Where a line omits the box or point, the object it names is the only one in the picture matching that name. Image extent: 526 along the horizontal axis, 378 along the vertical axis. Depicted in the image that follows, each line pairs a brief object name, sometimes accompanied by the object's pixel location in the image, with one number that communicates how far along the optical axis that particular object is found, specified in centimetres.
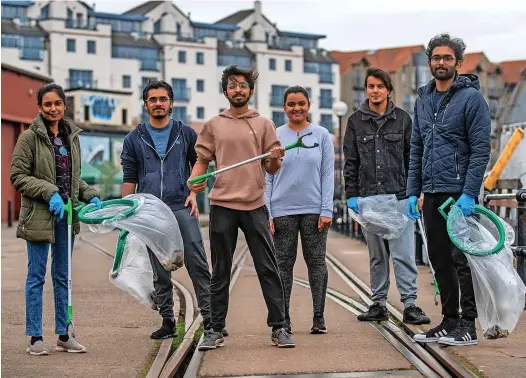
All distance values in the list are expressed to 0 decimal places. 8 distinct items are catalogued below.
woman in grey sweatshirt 848
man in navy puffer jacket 761
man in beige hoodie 771
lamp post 3378
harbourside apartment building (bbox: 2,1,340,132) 9675
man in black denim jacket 916
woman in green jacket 745
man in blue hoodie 819
